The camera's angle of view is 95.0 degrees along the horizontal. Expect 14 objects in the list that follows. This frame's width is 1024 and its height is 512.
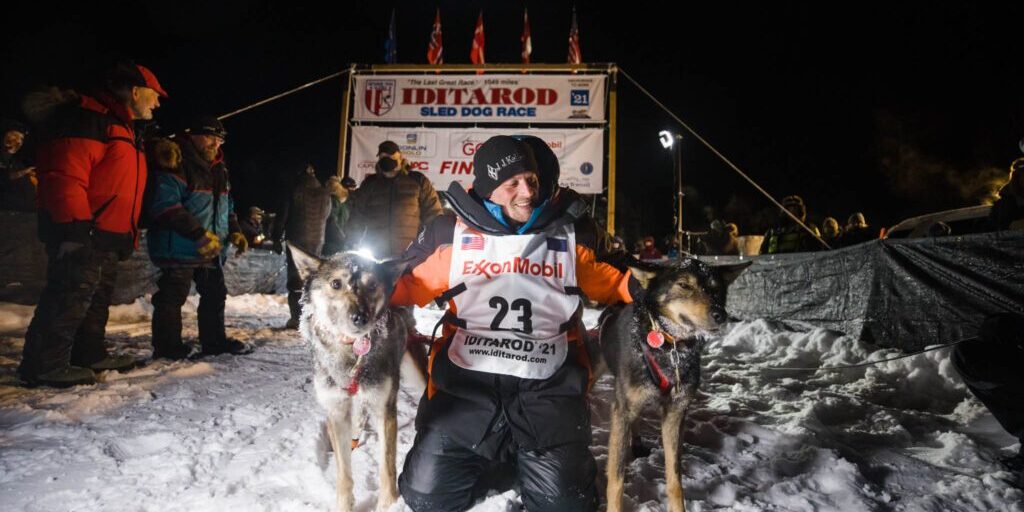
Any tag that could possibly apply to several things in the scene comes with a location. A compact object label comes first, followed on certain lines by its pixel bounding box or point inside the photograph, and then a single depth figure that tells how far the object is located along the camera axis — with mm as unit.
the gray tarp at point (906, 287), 4074
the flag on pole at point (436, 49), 10484
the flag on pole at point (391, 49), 10906
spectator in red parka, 3262
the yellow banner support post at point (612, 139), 9248
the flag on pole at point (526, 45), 10316
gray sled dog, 2375
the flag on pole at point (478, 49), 10344
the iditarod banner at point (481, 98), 9477
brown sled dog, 2309
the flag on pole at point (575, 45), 10289
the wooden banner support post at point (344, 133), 9734
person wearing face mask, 5098
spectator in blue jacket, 4109
